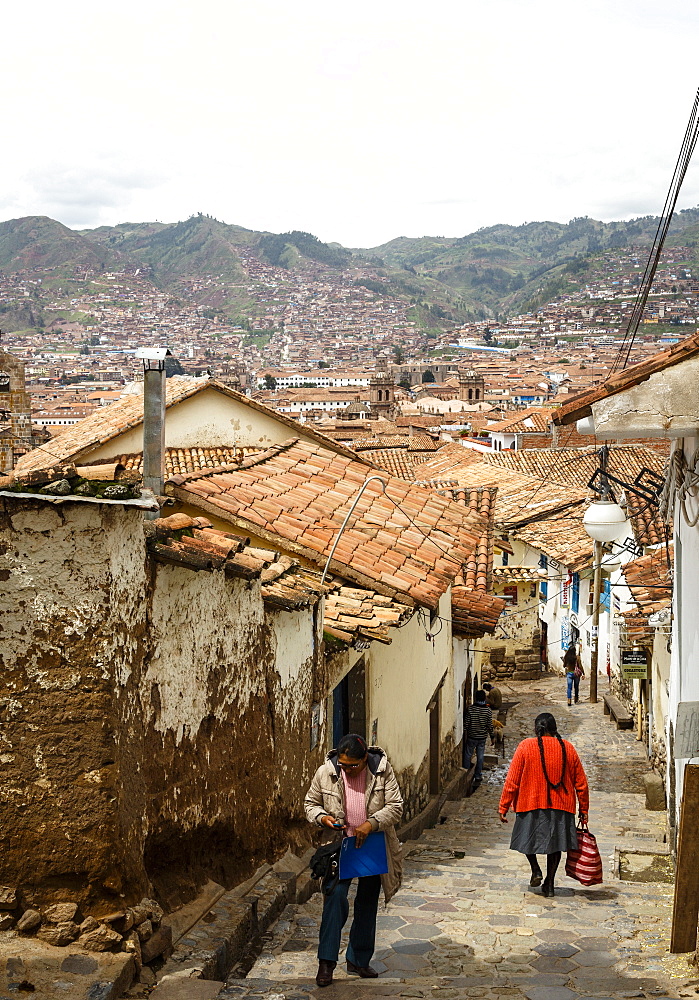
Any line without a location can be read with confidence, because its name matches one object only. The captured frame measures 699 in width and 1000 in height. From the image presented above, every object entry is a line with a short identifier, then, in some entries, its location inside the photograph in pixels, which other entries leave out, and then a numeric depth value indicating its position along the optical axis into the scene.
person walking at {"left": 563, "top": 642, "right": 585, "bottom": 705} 21.92
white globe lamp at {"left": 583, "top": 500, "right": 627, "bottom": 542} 12.77
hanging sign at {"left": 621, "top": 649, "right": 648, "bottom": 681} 14.25
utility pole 18.98
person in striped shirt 15.36
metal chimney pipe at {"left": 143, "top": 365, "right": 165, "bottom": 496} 8.52
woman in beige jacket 5.07
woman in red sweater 6.83
